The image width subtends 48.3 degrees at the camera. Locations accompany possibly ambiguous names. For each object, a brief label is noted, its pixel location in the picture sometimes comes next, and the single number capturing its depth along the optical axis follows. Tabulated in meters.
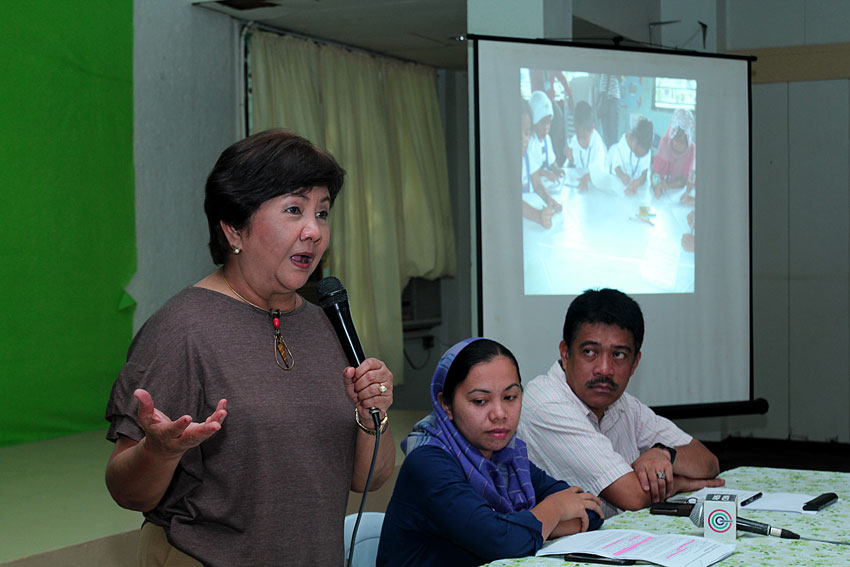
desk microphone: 1.76
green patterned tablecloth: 1.62
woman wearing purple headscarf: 1.79
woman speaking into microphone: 1.45
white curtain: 5.68
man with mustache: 2.24
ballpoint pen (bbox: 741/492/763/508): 2.06
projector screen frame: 4.14
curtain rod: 5.57
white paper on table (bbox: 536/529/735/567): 1.57
